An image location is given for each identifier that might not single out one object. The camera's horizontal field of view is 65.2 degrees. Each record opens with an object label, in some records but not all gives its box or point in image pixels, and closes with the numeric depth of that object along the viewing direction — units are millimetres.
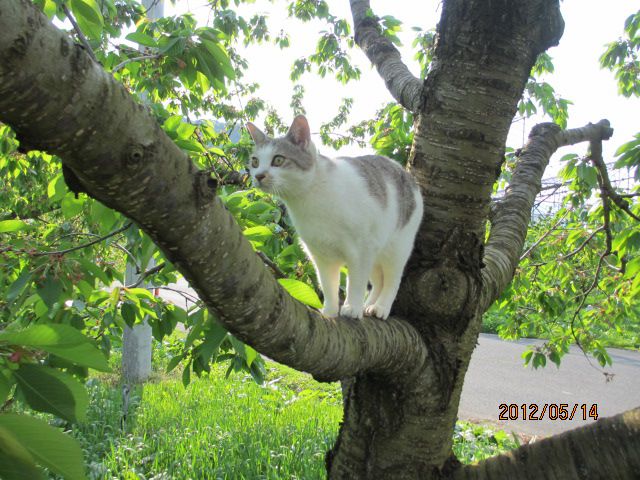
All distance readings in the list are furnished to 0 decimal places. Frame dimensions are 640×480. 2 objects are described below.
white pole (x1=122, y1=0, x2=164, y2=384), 6395
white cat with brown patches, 1888
